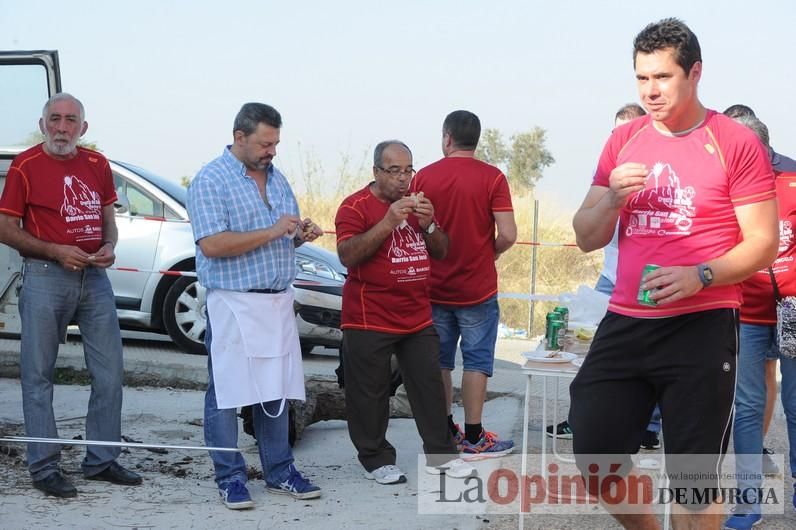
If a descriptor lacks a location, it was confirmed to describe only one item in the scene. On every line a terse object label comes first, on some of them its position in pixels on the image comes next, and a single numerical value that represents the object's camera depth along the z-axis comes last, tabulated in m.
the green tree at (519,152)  27.14
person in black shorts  3.37
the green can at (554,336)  5.14
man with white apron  4.98
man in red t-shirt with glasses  5.47
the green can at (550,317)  5.21
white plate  4.71
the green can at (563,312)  5.35
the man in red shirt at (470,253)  6.06
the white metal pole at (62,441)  4.60
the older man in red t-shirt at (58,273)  5.11
